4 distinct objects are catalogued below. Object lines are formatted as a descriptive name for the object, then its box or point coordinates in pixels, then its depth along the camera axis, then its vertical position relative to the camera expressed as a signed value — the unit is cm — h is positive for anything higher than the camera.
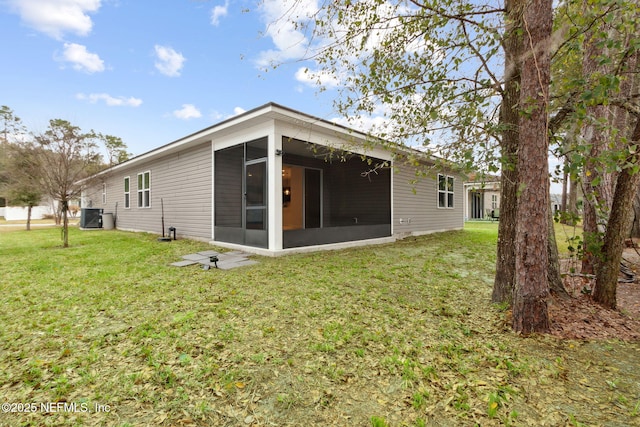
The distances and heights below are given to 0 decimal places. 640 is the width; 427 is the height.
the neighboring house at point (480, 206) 2353 +31
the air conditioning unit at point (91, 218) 1245 -35
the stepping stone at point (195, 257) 557 -97
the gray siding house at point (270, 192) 613 +59
